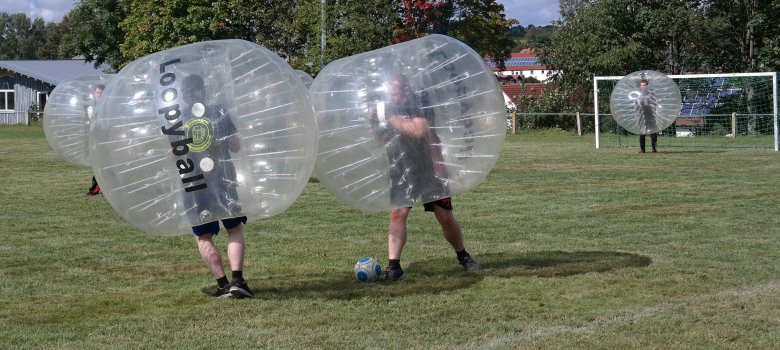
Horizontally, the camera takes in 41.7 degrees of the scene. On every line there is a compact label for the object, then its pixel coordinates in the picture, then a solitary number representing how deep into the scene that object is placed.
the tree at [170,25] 49.50
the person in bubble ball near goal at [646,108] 25.81
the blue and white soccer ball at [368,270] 8.55
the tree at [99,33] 59.78
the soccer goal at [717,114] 31.11
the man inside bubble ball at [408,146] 7.83
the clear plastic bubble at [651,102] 25.83
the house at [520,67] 65.93
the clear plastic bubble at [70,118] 16.66
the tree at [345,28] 37.84
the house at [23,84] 62.27
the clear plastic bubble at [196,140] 7.14
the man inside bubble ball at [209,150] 7.15
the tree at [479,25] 48.84
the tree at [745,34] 40.66
